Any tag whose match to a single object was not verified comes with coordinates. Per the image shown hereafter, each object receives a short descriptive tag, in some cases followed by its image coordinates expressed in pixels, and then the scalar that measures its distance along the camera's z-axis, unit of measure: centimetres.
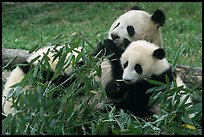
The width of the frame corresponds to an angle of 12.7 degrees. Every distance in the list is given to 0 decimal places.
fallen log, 953
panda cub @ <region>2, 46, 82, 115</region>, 758
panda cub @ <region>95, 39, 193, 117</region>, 757
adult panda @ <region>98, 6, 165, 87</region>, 899
